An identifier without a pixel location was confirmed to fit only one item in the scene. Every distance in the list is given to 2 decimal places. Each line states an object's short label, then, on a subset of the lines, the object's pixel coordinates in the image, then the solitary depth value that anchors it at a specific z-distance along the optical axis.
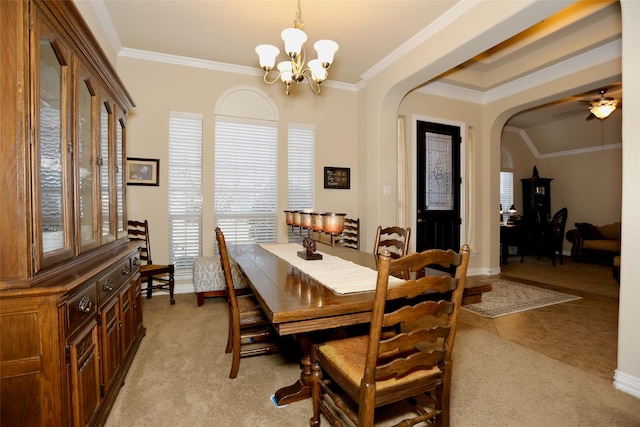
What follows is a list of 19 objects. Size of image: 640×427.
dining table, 1.26
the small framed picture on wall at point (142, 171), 3.85
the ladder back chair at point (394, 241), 2.44
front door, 4.91
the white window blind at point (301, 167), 4.62
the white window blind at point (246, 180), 4.26
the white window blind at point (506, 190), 7.85
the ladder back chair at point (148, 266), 3.58
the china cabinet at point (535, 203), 7.52
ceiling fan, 4.54
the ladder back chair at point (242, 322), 2.06
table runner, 1.56
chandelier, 2.27
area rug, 3.51
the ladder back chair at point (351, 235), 4.66
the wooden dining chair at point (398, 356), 1.15
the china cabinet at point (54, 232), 1.16
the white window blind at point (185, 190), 4.07
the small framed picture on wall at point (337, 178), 4.79
